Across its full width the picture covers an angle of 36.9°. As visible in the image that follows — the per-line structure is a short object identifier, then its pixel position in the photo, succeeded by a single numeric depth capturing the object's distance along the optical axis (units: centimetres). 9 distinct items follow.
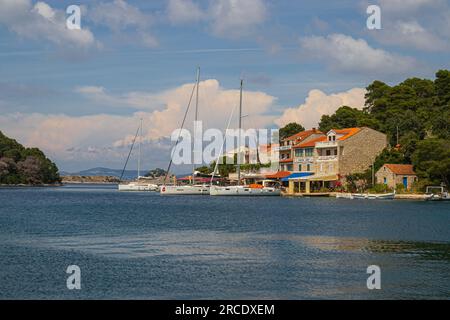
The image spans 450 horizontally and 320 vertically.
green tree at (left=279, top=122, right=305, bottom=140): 14600
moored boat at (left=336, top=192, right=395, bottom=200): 8431
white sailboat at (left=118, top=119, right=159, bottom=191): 16475
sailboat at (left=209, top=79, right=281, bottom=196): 10250
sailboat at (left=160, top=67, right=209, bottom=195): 10975
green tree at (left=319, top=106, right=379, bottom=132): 11854
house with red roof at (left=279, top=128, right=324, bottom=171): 10819
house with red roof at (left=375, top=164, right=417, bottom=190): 8784
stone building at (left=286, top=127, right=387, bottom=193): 9656
